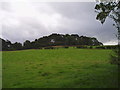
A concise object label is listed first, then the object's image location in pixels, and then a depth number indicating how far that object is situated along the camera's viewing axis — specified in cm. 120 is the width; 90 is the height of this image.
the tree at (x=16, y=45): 6579
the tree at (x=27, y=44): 6355
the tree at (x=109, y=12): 931
